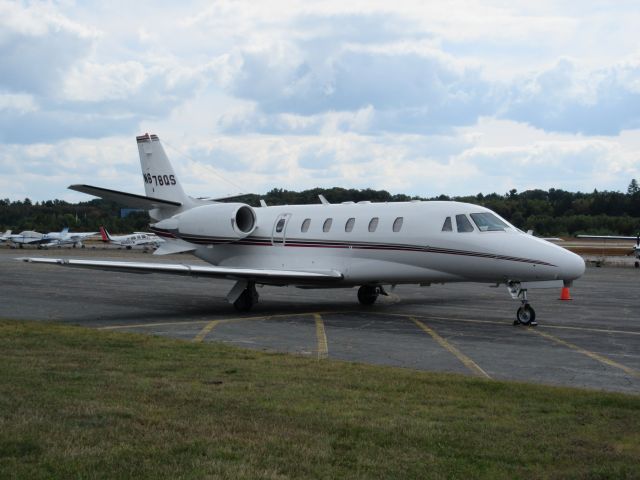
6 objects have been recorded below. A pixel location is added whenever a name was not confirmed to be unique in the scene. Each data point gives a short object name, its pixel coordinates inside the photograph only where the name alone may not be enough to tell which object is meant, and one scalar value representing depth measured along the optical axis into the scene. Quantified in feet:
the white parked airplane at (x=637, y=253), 149.93
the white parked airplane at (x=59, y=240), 269.03
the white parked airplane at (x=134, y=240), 244.63
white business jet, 57.06
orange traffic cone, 77.15
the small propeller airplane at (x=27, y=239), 274.16
